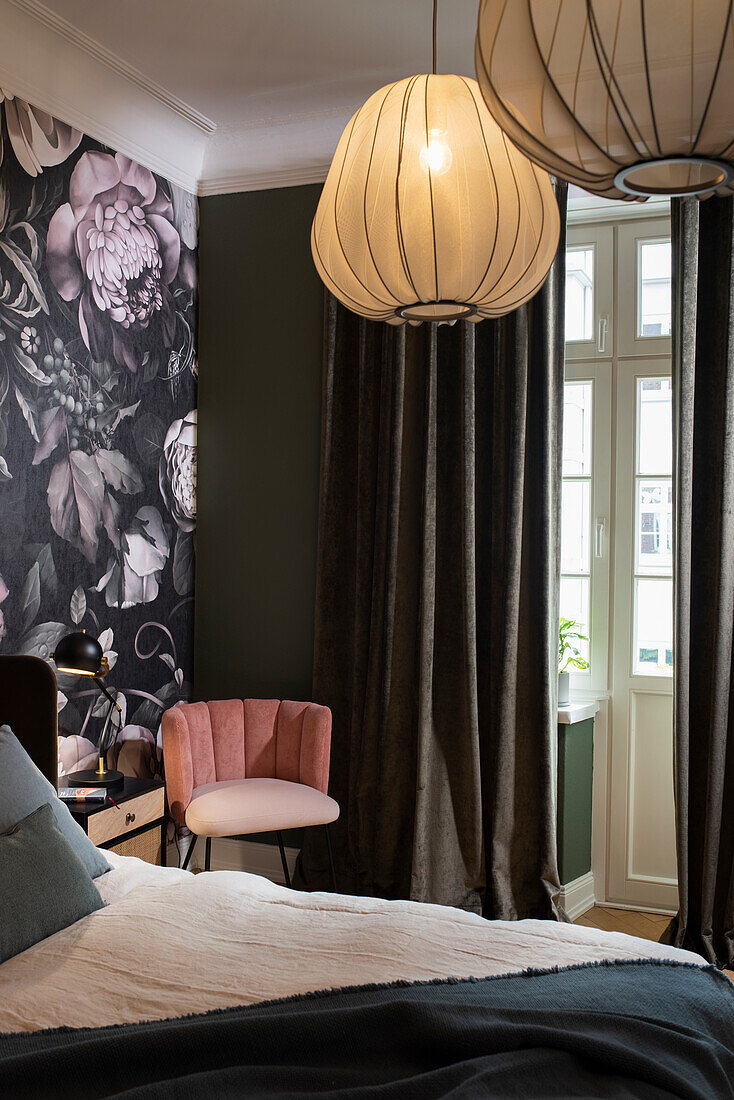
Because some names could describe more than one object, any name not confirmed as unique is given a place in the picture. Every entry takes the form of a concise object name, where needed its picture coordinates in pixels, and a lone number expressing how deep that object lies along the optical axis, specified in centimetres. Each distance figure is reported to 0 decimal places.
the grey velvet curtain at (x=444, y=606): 334
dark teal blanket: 138
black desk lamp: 289
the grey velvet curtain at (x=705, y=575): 306
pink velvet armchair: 308
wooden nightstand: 281
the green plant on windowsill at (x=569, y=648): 359
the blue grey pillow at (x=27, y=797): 216
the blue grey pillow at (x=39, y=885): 190
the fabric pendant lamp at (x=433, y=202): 164
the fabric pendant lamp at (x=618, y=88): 95
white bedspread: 168
